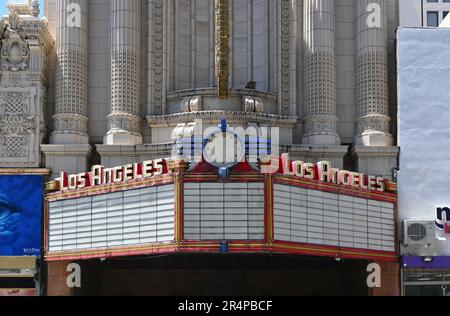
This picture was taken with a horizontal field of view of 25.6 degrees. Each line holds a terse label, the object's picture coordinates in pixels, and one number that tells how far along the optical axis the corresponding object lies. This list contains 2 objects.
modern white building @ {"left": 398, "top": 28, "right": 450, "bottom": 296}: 38.94
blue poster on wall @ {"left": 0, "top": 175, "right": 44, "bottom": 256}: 39.31
